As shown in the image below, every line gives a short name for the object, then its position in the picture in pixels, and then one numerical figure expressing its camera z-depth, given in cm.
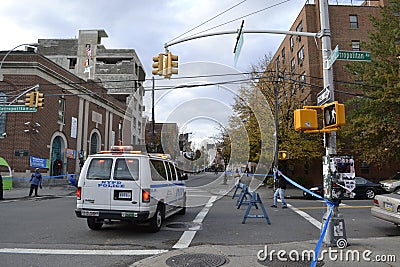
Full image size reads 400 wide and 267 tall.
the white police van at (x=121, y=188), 770
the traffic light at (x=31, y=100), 1926
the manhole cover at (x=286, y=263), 554
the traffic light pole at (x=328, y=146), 670
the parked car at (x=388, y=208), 812
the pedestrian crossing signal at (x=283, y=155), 1406
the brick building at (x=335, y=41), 3139
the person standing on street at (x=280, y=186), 1400
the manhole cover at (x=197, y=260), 557
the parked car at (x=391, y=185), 1891
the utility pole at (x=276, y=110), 1964
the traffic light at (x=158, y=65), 1175
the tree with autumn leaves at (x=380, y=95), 2151
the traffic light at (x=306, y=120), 691
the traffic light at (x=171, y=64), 1157
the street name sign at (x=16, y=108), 1897
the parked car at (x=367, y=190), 1877
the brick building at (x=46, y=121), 2597
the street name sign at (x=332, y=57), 714
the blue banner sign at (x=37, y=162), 2579
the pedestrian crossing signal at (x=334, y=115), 643
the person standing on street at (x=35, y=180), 1884
